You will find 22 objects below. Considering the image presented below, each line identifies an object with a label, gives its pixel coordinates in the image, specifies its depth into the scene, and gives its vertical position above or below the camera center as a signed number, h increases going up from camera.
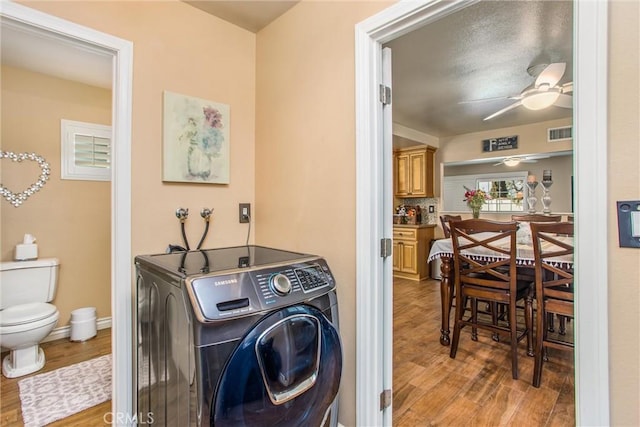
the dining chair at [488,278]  2.18 -0.51
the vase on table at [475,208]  3.64 +0.08
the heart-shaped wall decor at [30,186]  2.52 +0.30
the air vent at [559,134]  4.30 +1.16
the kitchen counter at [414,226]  4.94 -0.18
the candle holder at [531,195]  4.43 +0.31
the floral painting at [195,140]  1.75 +0.46
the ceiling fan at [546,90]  2.40 +1.04
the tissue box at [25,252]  2.50 -0.31
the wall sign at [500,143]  4.73 +1.14
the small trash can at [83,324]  2.73 -0.99
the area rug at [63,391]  1.78 -1.16
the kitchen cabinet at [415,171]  5.27 +0.78
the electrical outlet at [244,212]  2.09 +0.02
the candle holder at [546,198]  3.42 +0.20
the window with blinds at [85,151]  2.81 +0.61
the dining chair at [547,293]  1.90 -0.50
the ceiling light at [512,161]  4.70 +0.84
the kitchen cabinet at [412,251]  4.95 -0.60
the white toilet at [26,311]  2.09 -0.72
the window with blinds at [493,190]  4.82 +0.42
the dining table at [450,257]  2.30 -0.34
